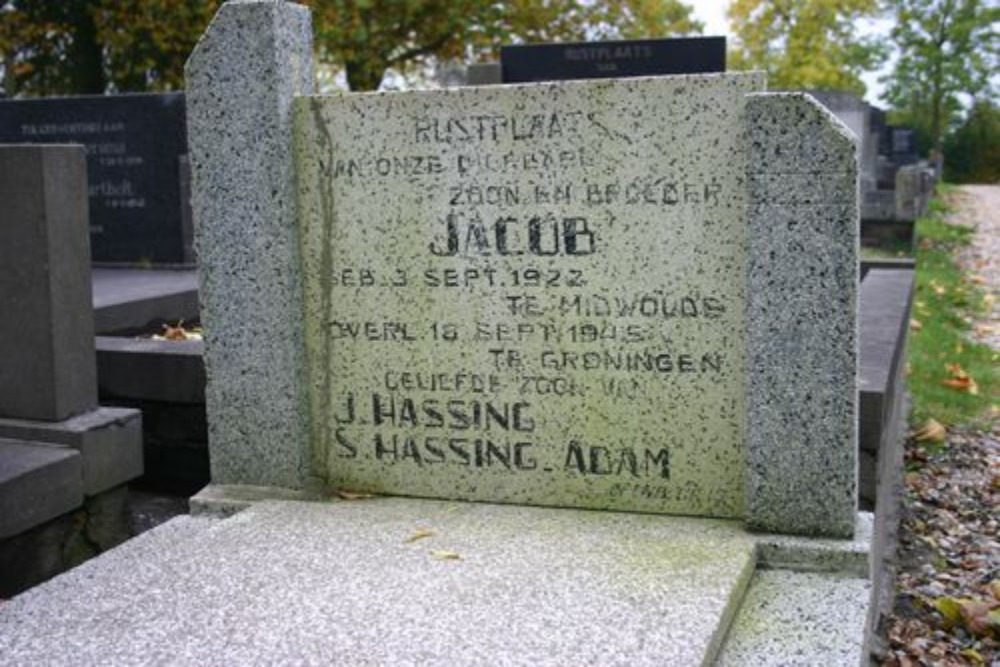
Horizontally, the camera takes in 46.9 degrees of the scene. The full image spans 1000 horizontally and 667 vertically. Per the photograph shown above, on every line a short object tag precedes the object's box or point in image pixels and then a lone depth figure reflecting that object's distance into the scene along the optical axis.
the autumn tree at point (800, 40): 37.00
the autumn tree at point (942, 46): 44.00
